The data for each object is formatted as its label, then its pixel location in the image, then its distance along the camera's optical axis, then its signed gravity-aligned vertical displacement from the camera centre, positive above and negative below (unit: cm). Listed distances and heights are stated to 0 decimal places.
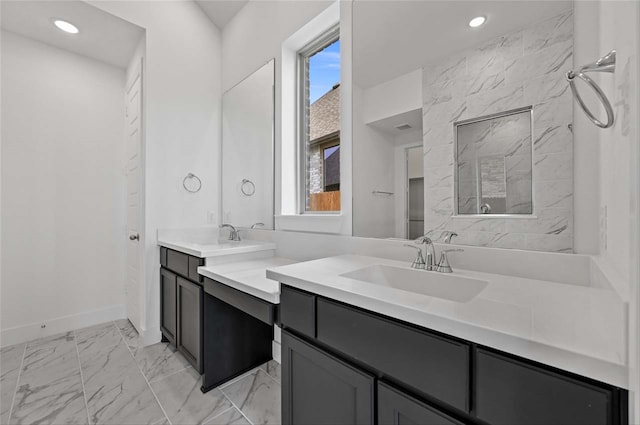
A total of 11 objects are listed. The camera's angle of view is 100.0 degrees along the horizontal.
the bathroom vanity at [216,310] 155 -65
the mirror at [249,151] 212 +53
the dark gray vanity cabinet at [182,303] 168 -65
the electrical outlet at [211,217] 255 -5
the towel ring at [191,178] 240 +27
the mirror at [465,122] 96 +38
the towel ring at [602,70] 62 +34
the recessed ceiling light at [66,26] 209 +148
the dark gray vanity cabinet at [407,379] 48 -39
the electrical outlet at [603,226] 78 -4
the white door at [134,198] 226 +12
